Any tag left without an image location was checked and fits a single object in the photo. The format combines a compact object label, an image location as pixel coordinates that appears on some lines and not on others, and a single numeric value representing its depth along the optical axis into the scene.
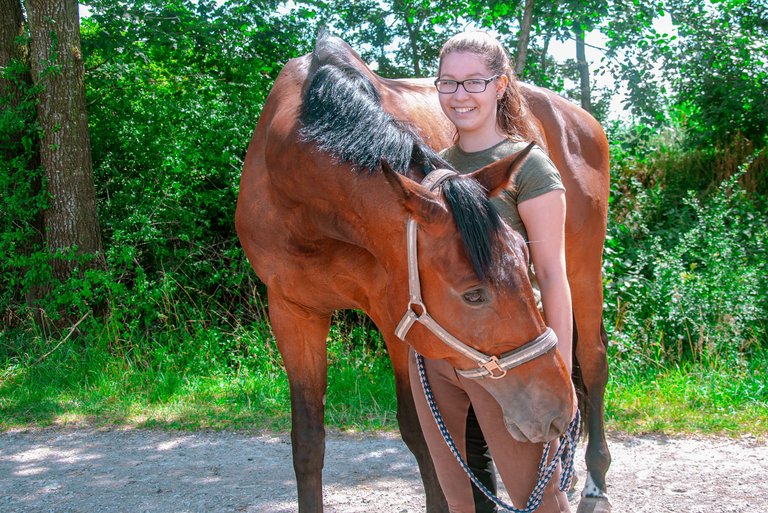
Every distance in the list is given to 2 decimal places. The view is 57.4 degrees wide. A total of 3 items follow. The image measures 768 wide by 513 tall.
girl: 2.08
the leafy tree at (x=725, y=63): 7.33
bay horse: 1.90
